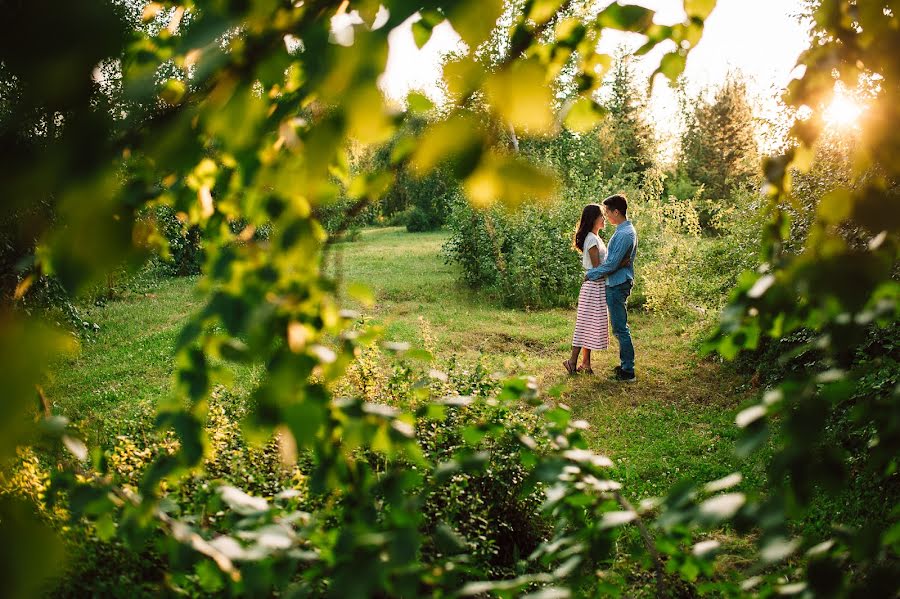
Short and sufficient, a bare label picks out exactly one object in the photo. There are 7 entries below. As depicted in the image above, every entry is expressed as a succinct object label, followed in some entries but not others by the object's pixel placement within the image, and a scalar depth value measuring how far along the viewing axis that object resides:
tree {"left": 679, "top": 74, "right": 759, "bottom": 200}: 33.94
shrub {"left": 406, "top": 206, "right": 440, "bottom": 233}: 34.25
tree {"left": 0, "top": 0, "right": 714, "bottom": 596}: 0.62
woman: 7.16
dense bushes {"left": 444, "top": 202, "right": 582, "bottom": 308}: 11.82
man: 6.87
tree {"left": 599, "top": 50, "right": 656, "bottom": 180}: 31.95
